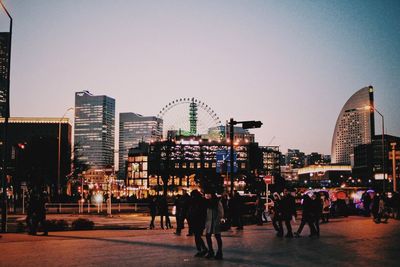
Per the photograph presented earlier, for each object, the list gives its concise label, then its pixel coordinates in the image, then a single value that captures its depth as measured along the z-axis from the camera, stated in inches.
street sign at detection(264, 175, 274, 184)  1302.9
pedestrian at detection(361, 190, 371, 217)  1422.2
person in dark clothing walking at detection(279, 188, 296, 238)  823.7
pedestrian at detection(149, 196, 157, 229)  1062.5
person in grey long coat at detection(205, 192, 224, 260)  553.0
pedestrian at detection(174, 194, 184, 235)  899.2
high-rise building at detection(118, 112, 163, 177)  5299.2
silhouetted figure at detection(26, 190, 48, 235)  848.9
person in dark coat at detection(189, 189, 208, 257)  567.2
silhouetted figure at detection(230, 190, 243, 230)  1002.2
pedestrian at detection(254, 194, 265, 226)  1174.5
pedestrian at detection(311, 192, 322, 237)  834.8
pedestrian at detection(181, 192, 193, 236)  856.6
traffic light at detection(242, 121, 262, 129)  1010.1
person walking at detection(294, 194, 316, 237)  828.6
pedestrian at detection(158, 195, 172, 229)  1063.8
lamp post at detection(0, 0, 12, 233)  864.9
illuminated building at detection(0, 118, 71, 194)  2827.3
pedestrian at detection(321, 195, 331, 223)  1266.4
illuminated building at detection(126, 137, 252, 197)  6638.8
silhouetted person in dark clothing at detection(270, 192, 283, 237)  832.3
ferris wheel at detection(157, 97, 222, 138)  4613.7
